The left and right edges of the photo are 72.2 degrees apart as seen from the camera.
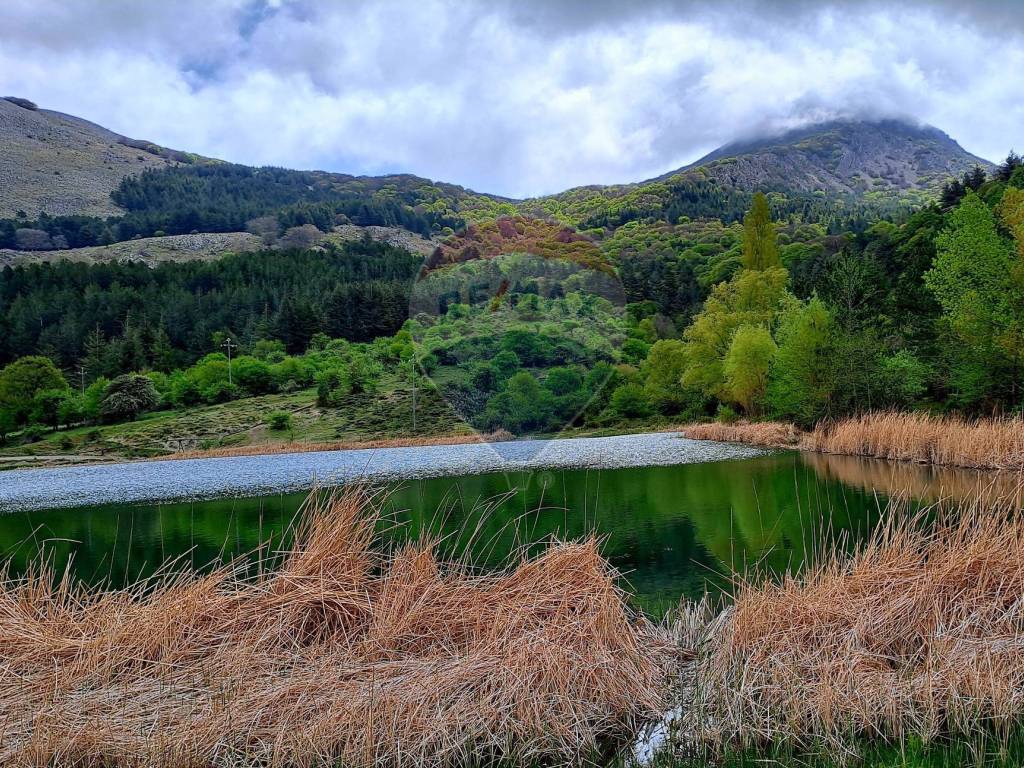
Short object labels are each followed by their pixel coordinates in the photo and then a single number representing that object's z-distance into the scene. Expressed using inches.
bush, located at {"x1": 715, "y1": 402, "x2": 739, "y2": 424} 1871.3
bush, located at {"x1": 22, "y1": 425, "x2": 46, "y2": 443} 2726.4
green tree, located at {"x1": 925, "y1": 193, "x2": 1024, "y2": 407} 1130.7
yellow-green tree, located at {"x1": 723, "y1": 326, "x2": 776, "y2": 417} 1689.2
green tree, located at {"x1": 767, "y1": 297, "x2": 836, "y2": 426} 1434.5
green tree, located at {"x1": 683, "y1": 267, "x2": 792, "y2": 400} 1925.4
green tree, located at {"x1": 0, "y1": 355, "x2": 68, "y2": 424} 2898.6
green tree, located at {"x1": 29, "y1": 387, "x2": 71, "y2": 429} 2912.6
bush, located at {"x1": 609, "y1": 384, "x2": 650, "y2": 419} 2069.5
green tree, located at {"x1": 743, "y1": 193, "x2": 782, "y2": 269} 2385.6
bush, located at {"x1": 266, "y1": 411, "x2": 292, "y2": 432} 2598.4
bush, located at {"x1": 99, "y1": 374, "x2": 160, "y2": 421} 2906.0
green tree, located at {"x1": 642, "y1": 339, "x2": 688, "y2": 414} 2116.1
